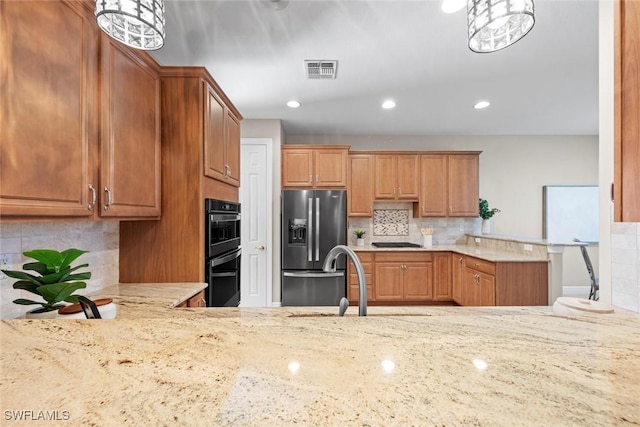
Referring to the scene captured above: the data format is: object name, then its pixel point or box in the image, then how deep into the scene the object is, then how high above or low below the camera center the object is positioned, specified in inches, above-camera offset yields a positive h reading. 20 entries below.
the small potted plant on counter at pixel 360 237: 173.6 -14.0
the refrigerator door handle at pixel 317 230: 149.2 -8.4
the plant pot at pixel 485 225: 177.0 -7.1
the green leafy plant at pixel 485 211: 174.6 +1.8
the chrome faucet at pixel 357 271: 34.7 -8.2
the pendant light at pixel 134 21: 41.4 +30.1
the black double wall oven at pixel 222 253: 77.8 -11.7
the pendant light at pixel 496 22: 41.5 +30.2
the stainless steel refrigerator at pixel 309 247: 148.9 -17.2
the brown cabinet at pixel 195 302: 65.9 -21.0
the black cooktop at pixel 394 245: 167.9 -18.5
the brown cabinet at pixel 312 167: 157.9 +25.8
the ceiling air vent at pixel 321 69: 95.8 +50.1
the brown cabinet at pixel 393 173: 168.6 +24.0
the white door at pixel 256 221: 151.7 -3.8
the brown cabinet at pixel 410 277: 152.9 -33.9
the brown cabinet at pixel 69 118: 39.1 +16.2
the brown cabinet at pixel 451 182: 167.8 +18.7
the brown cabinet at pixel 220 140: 77.7 +22.5
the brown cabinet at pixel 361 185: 167.9 +16.9
